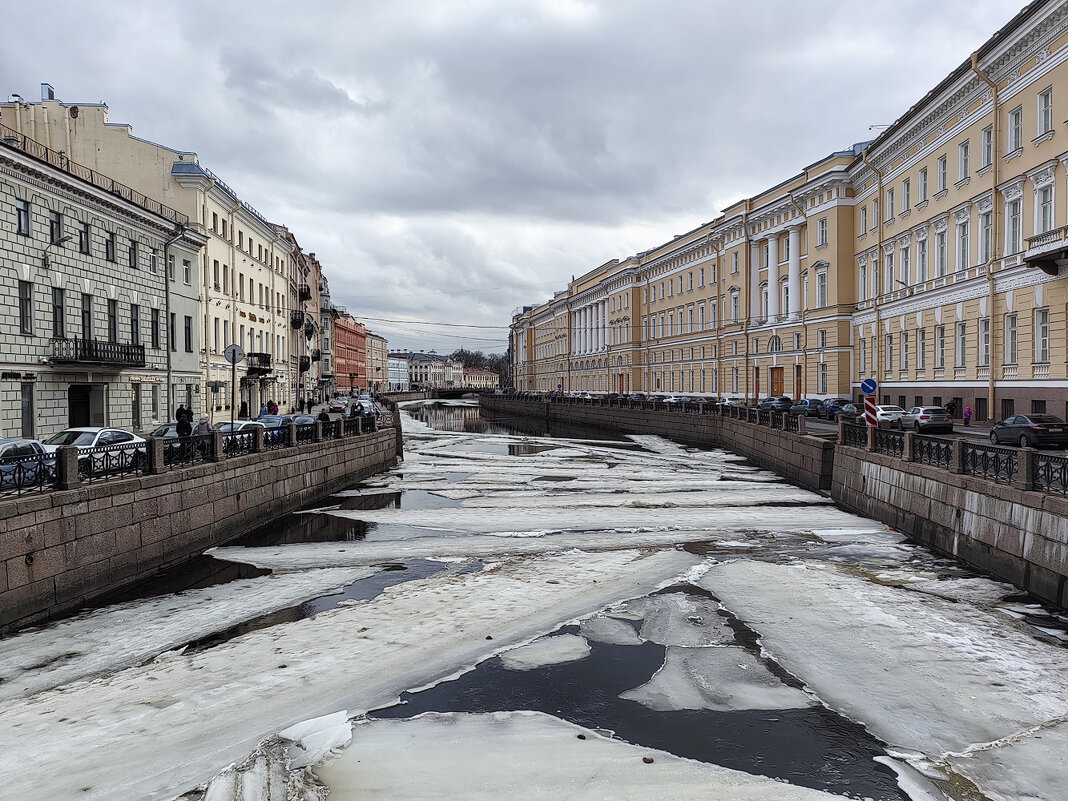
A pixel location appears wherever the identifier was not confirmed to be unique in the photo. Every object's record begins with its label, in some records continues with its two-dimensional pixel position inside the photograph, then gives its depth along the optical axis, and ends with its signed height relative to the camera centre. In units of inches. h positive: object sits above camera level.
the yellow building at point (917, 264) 945.5 +232.5
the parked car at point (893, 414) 1072.7 -43.3
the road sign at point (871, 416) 764.6 -31.5
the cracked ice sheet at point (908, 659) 283.3 -124.5
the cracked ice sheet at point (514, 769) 232.2 -124.6
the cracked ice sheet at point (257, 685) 249.1 -123.6
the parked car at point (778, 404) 1574.8 -39.2
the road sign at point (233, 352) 722.3 +36.3
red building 3954.2 +204.6
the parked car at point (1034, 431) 762.2 -48.7
